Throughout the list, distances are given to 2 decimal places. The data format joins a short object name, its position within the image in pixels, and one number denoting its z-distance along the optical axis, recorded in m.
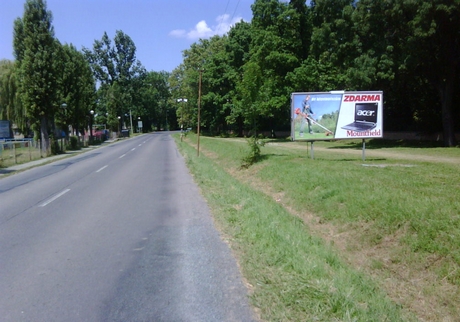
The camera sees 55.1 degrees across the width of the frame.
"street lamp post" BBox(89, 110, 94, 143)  55.64
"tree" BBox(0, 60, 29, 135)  50.56
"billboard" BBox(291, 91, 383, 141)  17.73
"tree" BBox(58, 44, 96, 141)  45.25
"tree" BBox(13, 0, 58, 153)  33.94
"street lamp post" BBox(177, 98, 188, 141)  77.66
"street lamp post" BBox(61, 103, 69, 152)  38.88
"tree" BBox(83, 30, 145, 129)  91.38
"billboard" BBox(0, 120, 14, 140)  50.22
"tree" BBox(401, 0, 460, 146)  23.38
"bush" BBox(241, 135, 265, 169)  18.77
